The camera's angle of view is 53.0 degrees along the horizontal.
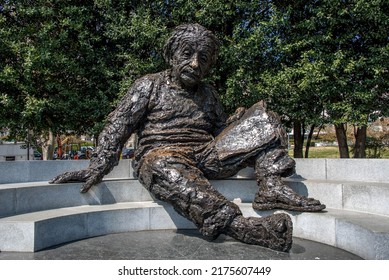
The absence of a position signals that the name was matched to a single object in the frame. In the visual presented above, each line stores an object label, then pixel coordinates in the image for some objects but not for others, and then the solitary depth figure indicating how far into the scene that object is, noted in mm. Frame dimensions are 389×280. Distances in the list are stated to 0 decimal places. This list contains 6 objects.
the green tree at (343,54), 9742
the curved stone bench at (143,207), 3822
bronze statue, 4172
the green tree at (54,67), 10089
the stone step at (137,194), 4488
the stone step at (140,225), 3722
